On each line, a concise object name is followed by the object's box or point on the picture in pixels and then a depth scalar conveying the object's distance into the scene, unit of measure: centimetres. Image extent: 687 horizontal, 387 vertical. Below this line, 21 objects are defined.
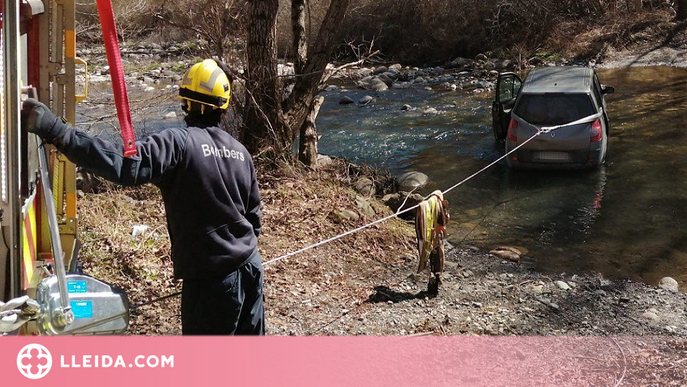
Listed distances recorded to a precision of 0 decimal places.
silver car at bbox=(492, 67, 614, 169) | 1353
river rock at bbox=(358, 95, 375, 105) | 2302
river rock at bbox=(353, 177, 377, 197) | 1190
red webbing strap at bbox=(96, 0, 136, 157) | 324
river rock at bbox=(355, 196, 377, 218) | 1040
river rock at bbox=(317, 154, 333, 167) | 1238
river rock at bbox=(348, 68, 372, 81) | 2706
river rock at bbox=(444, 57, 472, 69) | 3099
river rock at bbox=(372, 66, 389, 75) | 2913
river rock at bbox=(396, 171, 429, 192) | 1354
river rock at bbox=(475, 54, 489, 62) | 3152
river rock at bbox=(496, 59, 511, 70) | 2946
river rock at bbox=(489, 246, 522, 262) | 1000
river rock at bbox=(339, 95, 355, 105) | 2299
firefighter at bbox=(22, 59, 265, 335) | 399
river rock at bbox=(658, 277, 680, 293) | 887
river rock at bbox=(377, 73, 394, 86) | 2667
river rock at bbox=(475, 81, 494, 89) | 2508
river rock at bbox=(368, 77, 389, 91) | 2542
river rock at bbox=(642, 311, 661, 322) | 775
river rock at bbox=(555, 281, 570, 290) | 866
